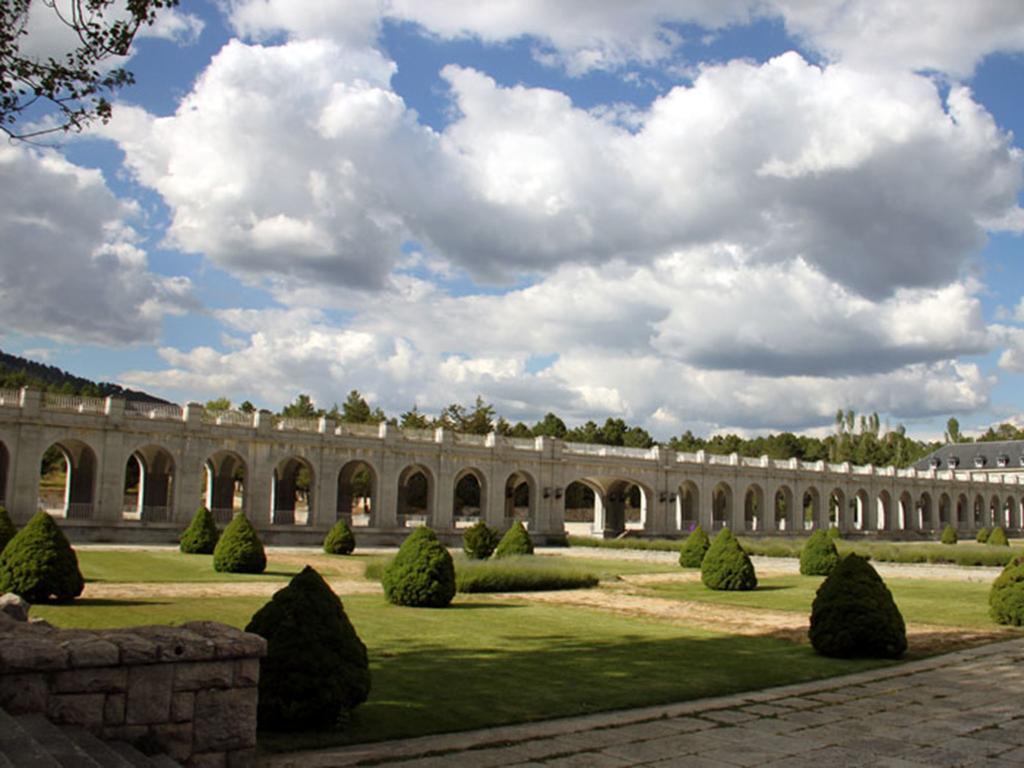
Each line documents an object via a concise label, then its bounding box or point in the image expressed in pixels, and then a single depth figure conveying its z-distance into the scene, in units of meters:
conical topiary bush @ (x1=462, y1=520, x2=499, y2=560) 31.06
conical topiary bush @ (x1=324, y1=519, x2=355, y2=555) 35.25
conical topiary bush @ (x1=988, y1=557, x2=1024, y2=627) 16.84
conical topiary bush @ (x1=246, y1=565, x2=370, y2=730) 7.84
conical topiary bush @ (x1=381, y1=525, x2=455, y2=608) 17.88
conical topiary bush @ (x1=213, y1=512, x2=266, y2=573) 24.61
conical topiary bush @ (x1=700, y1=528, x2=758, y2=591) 23.86
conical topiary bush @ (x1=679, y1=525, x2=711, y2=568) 32.84
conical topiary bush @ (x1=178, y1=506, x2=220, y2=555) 31.67
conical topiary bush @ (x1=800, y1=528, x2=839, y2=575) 30.17
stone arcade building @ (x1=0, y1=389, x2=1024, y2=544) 37.88
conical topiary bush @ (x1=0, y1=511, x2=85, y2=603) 15.88
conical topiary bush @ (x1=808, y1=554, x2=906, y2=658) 12.77
